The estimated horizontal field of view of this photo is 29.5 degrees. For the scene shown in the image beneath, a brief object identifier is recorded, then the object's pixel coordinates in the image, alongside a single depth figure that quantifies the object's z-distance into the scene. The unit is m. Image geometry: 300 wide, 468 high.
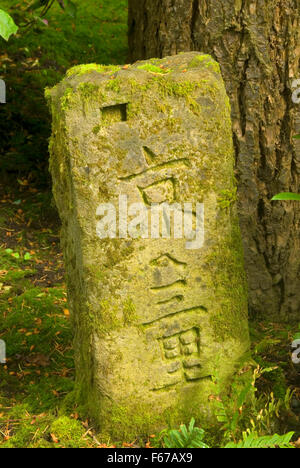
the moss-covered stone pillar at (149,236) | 2.61
